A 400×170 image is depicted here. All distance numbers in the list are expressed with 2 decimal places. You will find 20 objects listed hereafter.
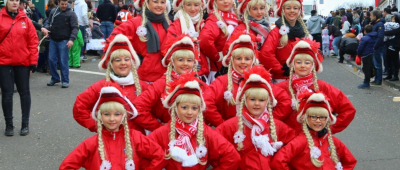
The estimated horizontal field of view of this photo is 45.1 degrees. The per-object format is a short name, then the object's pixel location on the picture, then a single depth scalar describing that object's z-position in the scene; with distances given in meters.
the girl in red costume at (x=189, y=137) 4.29
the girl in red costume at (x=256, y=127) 4.48
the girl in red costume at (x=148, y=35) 5.56
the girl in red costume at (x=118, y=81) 4.84
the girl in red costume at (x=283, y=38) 5.50
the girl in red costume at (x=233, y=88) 4.93
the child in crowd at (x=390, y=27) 11.38
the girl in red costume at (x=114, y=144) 4.11
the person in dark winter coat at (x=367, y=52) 11.35
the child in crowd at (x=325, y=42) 17.93
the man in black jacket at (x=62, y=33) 10.16
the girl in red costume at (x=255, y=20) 5.68
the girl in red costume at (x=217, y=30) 5.67
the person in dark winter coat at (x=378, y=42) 11.36
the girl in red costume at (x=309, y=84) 4.91
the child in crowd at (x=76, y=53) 12.41
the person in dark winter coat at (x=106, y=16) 14.68
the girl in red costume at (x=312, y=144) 4.43
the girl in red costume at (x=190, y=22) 5.59
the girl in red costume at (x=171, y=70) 4.91
